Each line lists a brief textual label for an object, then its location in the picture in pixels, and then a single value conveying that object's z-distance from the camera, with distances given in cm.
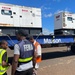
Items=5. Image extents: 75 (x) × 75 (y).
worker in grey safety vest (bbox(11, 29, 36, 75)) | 157
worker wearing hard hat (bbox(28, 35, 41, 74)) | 249
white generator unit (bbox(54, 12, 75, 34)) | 589
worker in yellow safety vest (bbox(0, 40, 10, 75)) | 170
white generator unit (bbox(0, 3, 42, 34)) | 454
